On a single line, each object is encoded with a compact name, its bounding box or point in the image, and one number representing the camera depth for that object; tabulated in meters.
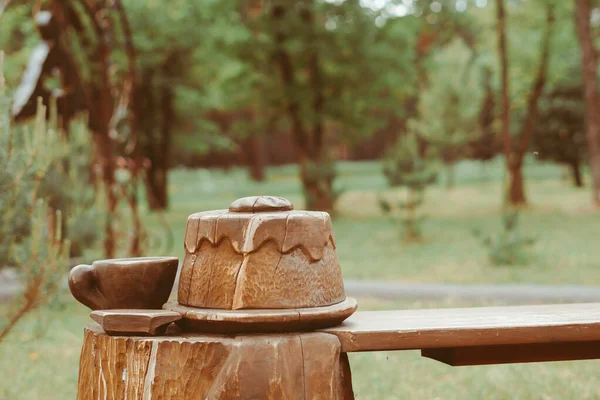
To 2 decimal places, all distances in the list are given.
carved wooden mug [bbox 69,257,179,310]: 2.20
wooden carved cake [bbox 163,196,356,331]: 2.03
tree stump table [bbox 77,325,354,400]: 1.94
